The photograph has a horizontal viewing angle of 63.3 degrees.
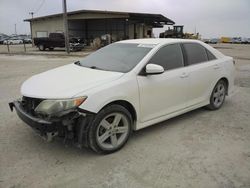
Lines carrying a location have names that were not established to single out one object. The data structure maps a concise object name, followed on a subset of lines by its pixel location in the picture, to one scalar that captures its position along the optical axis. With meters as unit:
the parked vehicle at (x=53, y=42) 21.20
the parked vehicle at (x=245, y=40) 49.66
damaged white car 2.57
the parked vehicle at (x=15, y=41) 41.78
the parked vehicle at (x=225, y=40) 52.48
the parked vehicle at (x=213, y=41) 48.23
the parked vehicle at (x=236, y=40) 50.59
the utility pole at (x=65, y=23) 18.35
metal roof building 26.05
